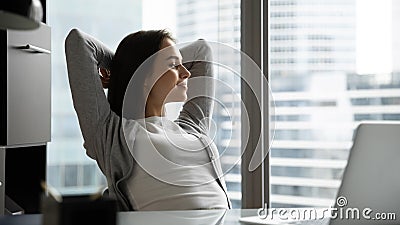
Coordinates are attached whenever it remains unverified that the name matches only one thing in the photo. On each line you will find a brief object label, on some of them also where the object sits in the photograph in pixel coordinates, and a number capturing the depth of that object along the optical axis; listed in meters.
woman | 2.68
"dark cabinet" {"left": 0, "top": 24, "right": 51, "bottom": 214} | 3.01
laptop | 1.95
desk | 2.06
